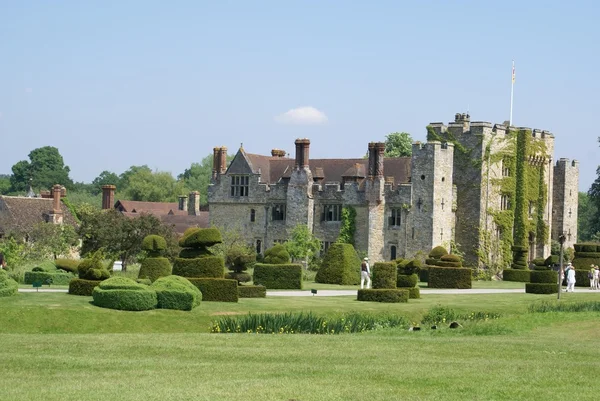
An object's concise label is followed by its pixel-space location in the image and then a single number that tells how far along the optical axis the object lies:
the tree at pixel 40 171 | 164.25
